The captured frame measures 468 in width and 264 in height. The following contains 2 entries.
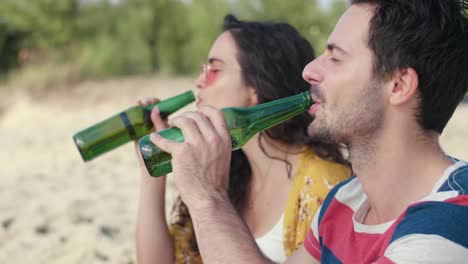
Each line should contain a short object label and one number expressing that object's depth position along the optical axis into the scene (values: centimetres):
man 141
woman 241
